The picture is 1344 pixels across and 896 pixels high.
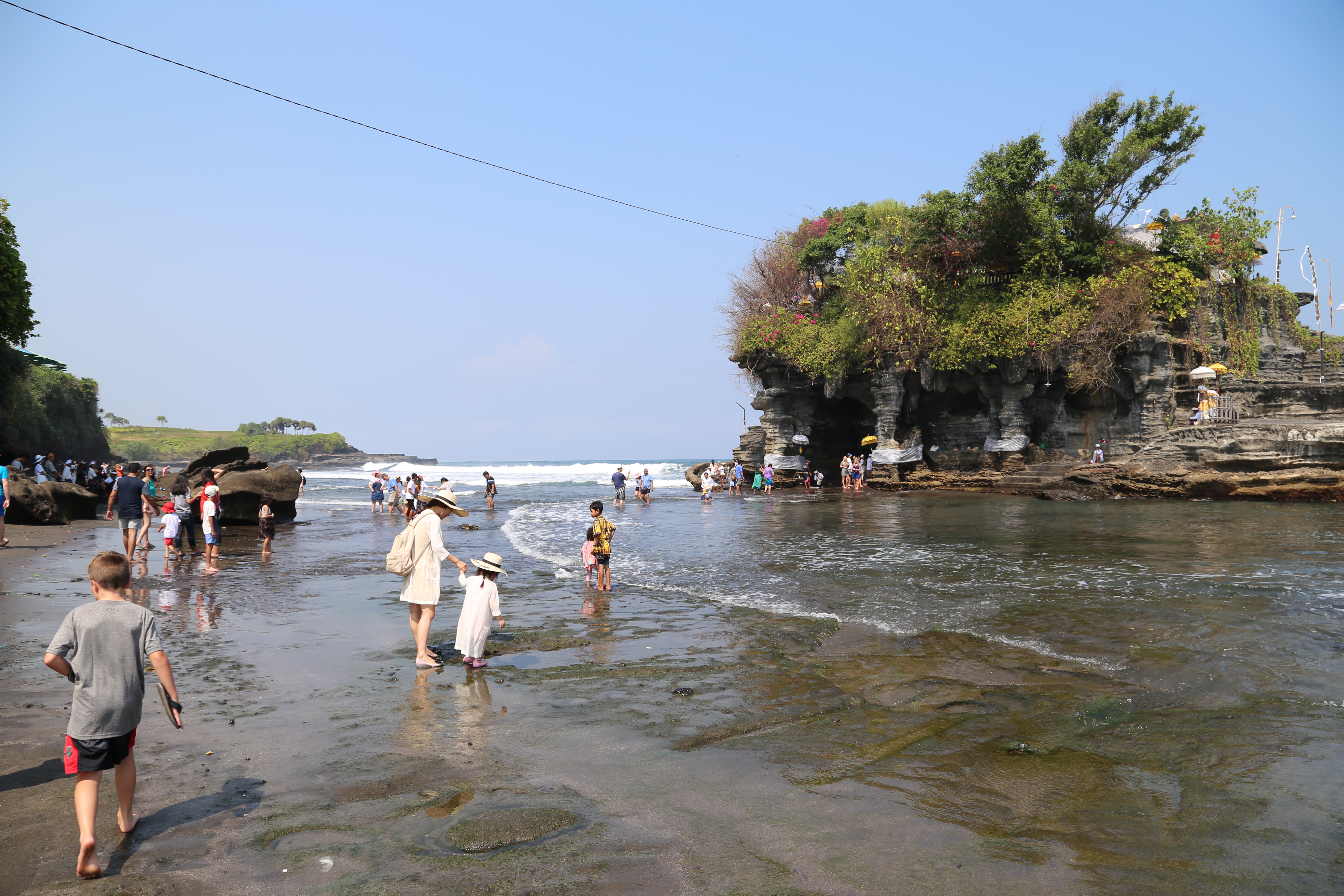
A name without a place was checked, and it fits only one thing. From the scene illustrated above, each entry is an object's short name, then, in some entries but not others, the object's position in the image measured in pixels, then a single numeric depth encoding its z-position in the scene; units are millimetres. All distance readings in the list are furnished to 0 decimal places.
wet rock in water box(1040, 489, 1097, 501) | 26500
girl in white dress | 6992
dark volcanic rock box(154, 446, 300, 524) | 21578
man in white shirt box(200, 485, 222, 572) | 13609
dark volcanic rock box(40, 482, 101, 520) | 20875
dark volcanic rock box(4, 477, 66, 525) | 18436
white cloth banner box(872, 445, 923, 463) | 35250
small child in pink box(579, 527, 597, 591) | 11578
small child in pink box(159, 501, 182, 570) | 13586
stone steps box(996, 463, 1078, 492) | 28719
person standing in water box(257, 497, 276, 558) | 16703
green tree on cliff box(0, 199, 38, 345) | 24391
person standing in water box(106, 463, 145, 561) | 13461
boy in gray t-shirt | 3498
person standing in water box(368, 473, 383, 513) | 30125
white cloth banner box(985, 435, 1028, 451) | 31922
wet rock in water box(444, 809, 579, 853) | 3514
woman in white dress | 7000
